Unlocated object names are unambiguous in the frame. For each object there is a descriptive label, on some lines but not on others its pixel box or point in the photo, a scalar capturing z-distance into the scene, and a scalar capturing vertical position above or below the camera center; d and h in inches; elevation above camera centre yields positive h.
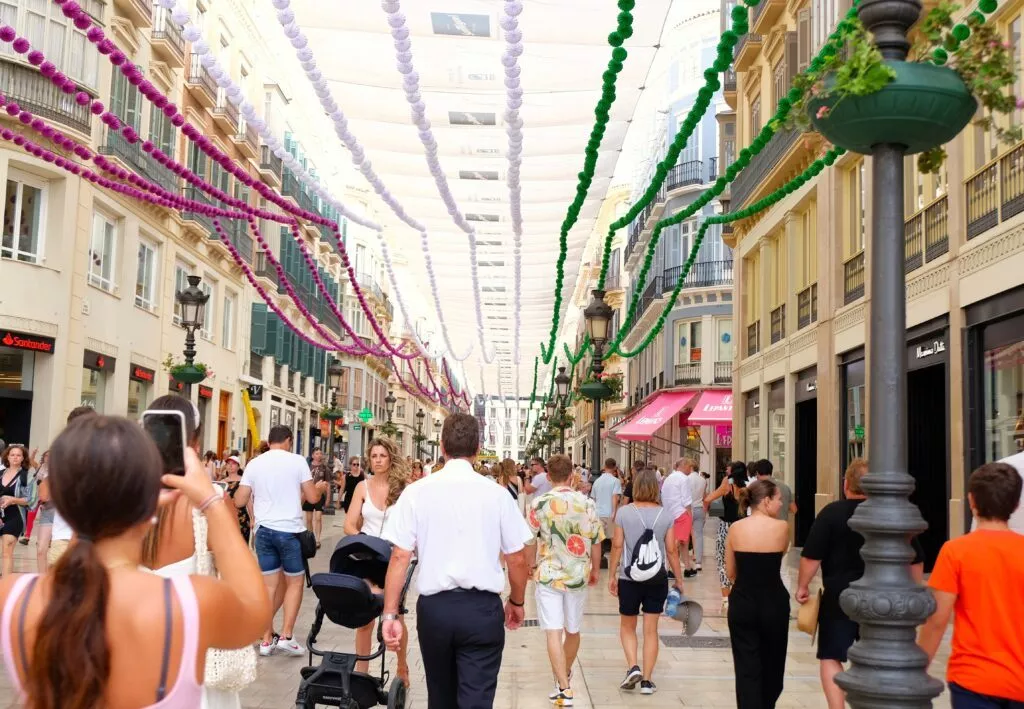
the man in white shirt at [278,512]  390.9 -21.8
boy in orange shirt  176.6 -22.6
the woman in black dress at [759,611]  271.4 -35.6
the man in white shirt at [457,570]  222.4 -23.3
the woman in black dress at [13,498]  504.7 -25.6
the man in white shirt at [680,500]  515.5 -19.5
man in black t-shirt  266.1 -24.0
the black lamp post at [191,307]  739.4 +91.2
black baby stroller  277.8 -40.4
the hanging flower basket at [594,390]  744.3 +43.8
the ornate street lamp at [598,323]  703.1 +82.9
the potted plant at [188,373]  756.0 +48.8
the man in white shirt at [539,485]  861.8 -22.4
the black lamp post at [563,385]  1111.6 +70.9
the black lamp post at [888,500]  173.9 -5.5
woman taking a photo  90.0 -13.2
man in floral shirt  334.3 -31.7
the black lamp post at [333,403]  1289.4 +58.2
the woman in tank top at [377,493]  338.6 -12.6
